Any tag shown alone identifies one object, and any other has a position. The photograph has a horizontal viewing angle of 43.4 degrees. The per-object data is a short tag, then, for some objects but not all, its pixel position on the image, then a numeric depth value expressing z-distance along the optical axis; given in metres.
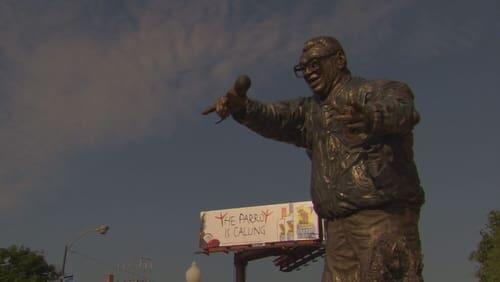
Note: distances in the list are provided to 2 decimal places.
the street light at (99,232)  22.61
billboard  43.38
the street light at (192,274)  10.31
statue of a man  3.77
